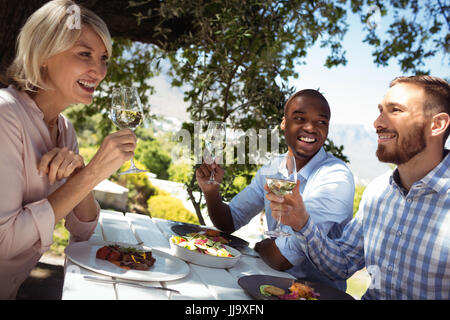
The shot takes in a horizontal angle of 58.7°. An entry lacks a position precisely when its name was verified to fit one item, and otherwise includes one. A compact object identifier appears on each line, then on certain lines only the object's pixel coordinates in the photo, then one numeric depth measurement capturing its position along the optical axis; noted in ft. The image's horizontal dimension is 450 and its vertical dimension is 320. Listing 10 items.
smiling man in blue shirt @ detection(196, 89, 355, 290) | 7.19
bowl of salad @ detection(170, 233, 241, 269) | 6.12
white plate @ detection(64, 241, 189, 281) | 4.81
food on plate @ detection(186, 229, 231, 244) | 7.48
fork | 4.58
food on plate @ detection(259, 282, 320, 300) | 4.92
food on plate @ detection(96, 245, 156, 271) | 5.16
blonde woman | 5.33
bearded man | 5.90
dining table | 4.33
